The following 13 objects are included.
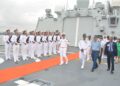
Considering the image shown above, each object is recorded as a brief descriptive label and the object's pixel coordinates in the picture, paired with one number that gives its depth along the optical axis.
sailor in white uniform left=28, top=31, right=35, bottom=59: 5.45
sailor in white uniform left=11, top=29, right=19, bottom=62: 4.90
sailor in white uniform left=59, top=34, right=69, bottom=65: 4.55
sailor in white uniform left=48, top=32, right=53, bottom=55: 6.17
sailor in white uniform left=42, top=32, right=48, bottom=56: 5.99
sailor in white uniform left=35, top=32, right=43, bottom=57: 5.72
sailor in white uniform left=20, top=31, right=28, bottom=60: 5.08
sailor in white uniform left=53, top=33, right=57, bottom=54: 6.31
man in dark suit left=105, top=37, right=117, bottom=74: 3.92
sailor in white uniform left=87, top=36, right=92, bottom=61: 4.17
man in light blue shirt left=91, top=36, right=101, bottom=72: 3.96
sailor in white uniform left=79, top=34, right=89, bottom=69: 4.15
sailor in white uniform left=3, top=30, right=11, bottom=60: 4.94
